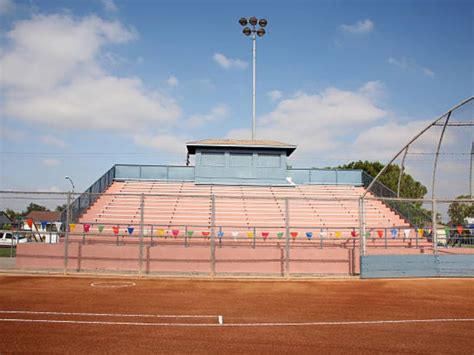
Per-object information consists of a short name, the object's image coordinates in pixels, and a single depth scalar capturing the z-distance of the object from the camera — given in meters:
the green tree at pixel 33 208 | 16.80
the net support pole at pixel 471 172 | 21.16
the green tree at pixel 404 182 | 64.00
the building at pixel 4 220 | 16.89
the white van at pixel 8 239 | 18.16
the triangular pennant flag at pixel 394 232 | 19.04
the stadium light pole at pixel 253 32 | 32.38
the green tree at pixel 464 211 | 27.92
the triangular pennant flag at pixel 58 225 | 17.66
